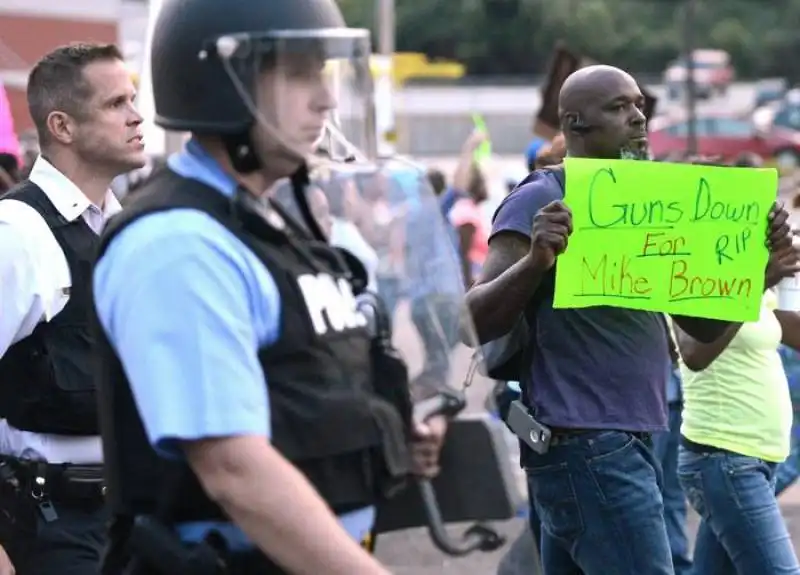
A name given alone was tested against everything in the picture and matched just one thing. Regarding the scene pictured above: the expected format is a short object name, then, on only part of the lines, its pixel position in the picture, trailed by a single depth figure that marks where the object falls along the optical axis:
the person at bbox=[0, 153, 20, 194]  11.57
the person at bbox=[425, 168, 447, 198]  16.55
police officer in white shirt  5.87
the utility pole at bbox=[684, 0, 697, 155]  53.33
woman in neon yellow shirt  6.98
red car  59.90
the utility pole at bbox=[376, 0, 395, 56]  43.04
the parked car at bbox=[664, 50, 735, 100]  83.96
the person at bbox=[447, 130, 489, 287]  17.99
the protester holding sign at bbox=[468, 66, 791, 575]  6.12
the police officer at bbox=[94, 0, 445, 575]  3.39
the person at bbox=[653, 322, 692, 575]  9.14
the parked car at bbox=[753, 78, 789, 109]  90.30
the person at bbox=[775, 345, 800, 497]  9.28
